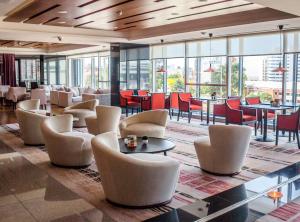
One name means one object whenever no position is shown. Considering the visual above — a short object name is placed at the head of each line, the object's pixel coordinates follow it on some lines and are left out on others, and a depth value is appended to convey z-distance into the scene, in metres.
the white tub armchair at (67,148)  5.53
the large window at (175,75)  13.19
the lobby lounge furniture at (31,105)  9.69
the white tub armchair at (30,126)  7.27
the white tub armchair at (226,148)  5.12
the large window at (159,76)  14.03
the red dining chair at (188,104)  10.84
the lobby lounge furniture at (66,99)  14.97
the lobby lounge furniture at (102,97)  12.92
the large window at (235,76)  11.05
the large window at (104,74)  17.66
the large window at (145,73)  13.60
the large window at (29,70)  21.50
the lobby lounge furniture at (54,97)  16.31
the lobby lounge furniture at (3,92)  16.67
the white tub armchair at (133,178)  3.79
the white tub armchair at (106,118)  7.88
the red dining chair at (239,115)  8.23
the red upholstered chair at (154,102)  11.55
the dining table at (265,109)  7.90
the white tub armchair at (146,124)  6.74
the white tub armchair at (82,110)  9.54
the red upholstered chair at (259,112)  8.69
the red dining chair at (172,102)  12.00
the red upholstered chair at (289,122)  7.24
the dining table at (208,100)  10.47
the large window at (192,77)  12.48
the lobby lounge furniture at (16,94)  14.90
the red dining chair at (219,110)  9.83
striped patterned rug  4.08
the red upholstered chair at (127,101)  12.41
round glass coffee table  5.09
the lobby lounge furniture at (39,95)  14.39
